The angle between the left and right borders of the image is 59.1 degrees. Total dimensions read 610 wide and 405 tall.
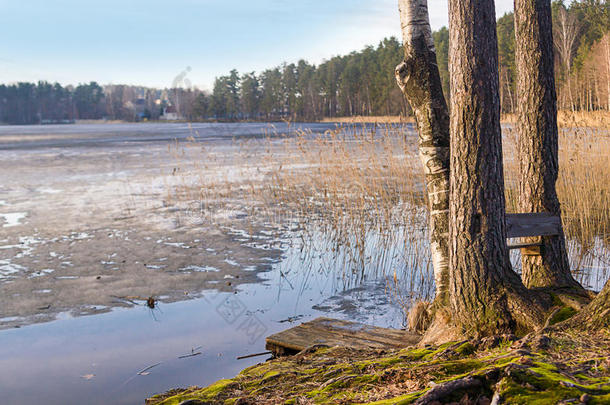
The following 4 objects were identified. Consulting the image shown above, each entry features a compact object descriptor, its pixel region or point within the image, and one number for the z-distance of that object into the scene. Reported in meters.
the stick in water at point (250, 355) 4.71
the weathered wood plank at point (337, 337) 4.40
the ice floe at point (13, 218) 9.77
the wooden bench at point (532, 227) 4.14
